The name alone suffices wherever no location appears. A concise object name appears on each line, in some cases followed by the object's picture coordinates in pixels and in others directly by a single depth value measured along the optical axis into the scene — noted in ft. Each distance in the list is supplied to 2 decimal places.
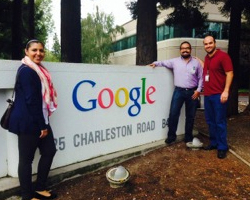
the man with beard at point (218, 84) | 15.89
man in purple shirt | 17.54
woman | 10.50
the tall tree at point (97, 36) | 128.67
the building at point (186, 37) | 88.02
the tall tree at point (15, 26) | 43.96
